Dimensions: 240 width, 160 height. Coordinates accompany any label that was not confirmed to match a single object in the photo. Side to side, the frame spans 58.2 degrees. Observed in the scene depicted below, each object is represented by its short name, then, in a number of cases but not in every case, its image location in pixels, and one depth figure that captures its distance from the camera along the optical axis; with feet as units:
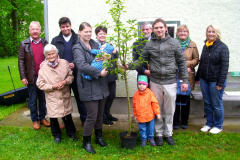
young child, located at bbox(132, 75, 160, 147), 11.63
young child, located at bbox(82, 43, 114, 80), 10.53
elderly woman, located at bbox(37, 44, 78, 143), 12.00
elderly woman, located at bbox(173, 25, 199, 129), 13.63
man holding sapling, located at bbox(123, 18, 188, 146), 11.37
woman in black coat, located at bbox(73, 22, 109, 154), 10.66
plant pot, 11.48
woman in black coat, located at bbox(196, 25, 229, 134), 12.51
